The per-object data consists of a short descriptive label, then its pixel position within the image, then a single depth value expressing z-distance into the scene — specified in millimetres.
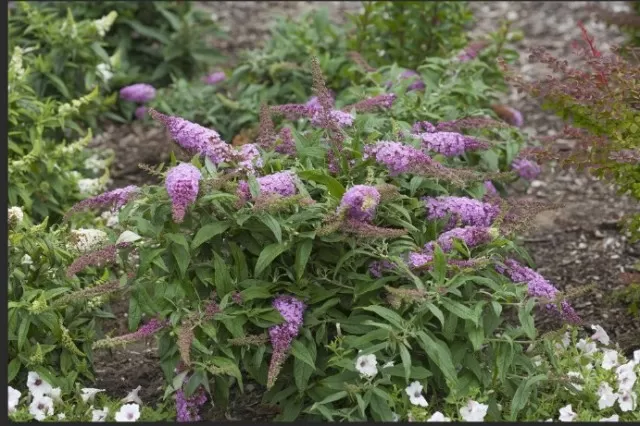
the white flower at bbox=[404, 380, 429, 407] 3525
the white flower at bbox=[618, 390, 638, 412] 3637
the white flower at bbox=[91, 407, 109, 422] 3727
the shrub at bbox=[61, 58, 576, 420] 3539
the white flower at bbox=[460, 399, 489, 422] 3518
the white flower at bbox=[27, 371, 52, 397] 3789
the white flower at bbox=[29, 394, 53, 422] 3705
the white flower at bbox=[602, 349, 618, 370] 3850
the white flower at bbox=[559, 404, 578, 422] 3596
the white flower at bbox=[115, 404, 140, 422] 3643
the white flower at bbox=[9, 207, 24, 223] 3934
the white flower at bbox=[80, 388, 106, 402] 3818
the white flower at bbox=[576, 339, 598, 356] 4020
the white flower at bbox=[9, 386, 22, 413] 3691
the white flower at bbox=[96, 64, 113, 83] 6164
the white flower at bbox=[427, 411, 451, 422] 3498
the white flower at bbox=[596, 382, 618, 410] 3631
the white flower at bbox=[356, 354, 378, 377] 3514
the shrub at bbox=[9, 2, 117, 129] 5840
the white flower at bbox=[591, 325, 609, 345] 4156
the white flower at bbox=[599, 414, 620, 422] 3574
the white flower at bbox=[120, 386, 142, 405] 3871
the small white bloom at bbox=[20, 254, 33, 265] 4066
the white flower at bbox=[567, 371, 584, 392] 3758
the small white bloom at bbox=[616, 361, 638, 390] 3693
